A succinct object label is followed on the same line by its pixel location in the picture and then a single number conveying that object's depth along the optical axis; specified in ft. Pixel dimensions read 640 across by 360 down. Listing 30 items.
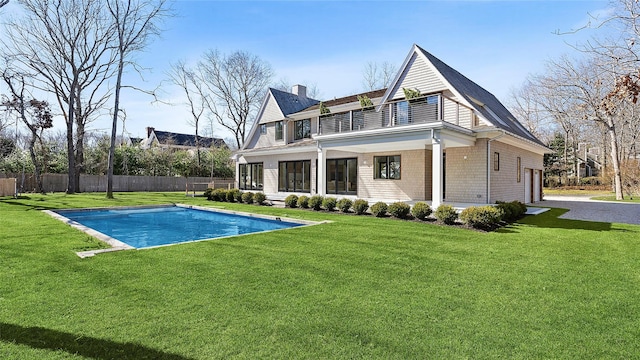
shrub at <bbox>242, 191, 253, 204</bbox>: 62.90
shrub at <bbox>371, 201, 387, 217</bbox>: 40.88
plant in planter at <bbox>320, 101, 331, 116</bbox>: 60.29
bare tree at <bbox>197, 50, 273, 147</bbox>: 127.75
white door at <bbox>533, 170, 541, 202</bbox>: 65.90
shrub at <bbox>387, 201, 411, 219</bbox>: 38.91
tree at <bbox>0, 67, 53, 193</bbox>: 75.66
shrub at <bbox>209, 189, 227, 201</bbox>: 68.90
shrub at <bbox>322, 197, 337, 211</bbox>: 46.80
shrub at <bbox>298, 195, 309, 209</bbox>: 50.34
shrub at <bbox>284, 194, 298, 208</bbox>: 53.06
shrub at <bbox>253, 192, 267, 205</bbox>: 61.16
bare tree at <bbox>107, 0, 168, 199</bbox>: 78.69
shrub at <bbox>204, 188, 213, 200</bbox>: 72.69
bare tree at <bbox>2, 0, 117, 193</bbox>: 78.07
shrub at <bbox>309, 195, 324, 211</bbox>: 48.47
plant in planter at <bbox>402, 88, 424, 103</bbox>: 48.01
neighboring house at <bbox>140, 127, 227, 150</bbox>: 162.71
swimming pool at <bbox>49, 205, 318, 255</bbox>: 36.09
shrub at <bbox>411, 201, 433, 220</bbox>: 37.06
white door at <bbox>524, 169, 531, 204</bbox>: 60.75
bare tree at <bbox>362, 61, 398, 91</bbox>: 123.95
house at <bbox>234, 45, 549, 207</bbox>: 43.09
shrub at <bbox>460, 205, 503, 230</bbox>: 32.01
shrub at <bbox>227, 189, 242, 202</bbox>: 65.67
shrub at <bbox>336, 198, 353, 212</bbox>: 45.42
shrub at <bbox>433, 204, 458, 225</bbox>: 34.37
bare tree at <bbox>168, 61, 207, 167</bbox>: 124.06
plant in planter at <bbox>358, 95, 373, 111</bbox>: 53.06
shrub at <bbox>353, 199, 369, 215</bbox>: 43.47
